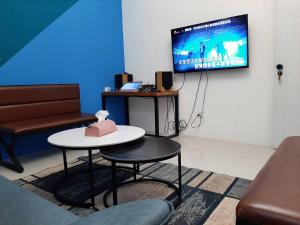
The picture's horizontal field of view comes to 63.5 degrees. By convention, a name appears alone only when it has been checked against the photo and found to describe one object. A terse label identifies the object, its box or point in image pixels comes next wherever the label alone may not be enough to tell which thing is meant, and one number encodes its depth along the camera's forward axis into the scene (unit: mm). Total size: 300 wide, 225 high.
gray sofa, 632
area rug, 1599
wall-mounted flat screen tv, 2979
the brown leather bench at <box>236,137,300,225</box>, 802
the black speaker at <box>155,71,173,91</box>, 3596
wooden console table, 3459
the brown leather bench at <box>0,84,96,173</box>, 2553
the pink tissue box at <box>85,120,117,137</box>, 1897
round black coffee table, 1509
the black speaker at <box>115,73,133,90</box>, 4203
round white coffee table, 1666
